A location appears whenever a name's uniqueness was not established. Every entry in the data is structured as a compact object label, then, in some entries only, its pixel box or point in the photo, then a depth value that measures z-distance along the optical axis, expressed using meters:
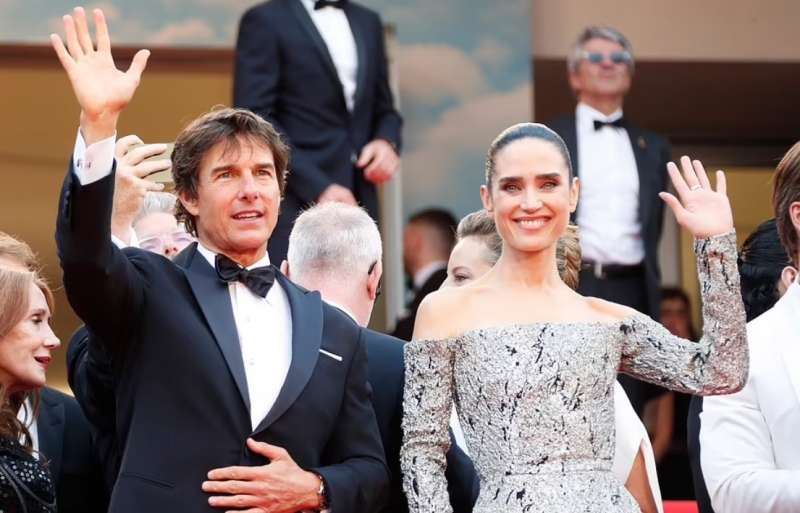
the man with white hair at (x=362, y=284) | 6.97
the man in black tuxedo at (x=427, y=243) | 14.27
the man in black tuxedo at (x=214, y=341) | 5.82
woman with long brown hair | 6.79
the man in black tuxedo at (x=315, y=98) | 11.28
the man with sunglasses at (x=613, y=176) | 12.18
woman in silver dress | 6.07
